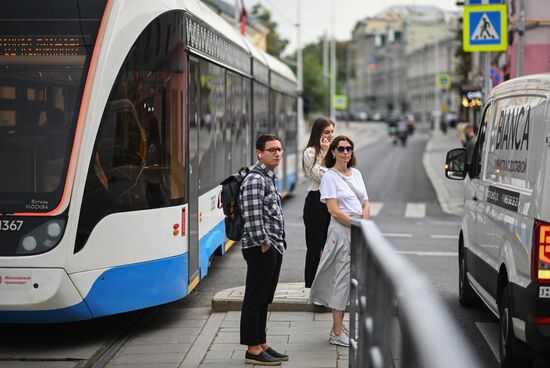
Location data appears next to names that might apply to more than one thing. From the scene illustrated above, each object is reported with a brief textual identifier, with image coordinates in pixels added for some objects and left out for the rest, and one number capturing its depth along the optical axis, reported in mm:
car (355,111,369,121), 143125
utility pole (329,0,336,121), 82019
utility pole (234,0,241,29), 36200
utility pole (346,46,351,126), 156475
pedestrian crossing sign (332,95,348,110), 77056
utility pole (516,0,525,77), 20781
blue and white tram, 7938
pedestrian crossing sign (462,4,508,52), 19031
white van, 6594
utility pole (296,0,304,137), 63231
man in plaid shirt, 7430
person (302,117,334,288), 8828
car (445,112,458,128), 82312
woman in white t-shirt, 7969
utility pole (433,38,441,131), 99888
